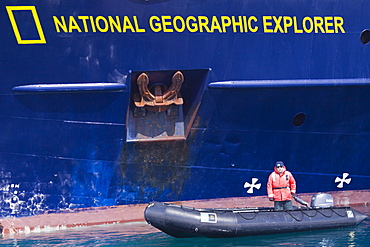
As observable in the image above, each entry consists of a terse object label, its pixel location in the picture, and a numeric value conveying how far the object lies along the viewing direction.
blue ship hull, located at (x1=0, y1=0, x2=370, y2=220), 18.47
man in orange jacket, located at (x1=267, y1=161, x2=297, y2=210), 19.36
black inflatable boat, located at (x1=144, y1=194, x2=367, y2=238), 18.00
